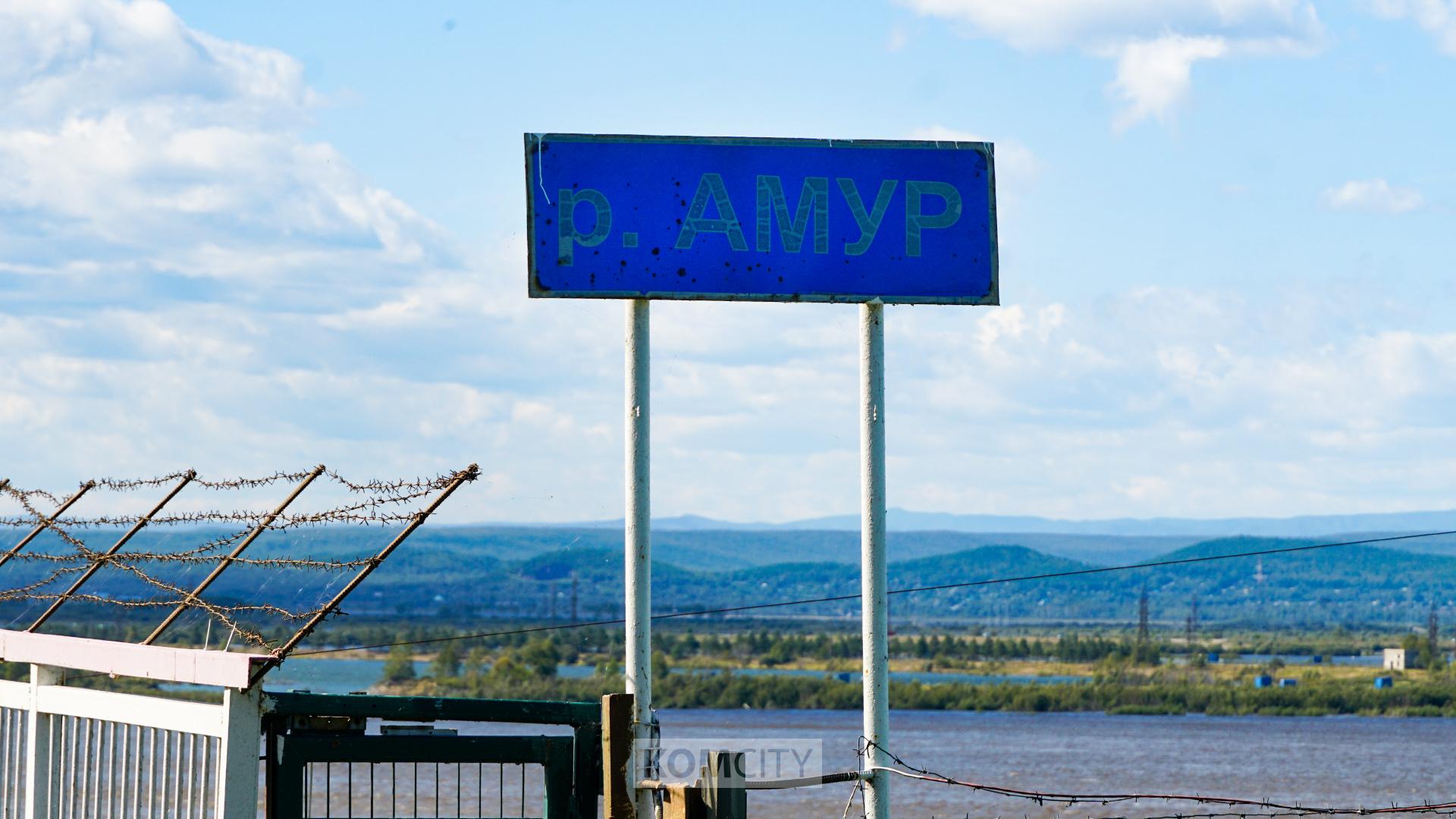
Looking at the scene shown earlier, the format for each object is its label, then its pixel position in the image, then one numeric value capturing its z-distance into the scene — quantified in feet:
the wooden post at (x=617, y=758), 46.96
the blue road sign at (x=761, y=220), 51.98
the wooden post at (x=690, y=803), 43.55
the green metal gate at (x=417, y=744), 48.30
